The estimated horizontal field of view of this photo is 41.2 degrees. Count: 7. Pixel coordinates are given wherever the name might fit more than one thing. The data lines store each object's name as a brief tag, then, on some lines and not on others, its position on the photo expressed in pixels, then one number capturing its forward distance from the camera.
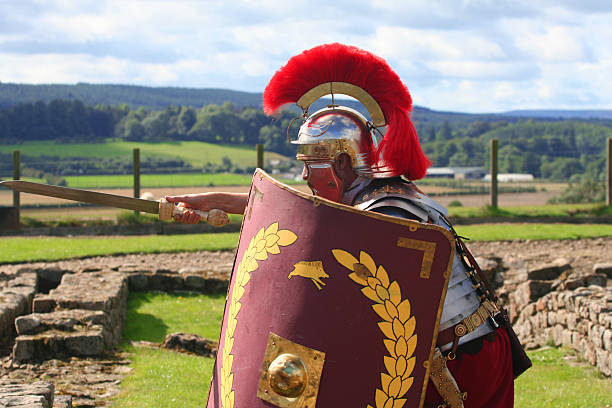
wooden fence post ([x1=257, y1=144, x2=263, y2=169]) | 18.27
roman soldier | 3.46
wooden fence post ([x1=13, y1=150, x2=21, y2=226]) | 17.02
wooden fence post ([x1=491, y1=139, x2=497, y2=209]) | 18.87
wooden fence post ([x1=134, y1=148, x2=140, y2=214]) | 17.50
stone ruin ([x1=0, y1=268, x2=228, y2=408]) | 7.05
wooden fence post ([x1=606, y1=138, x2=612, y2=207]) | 19.16
